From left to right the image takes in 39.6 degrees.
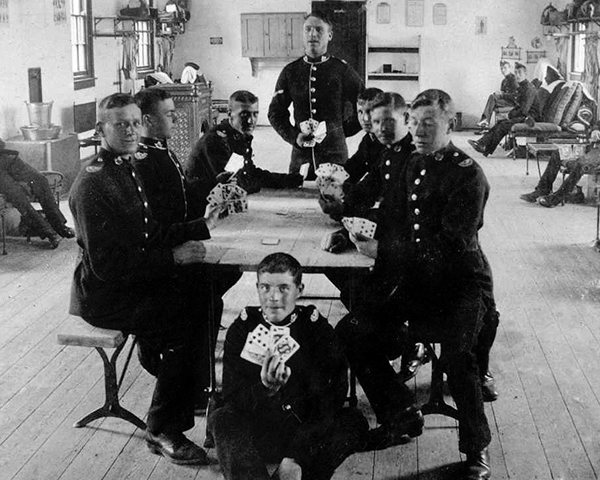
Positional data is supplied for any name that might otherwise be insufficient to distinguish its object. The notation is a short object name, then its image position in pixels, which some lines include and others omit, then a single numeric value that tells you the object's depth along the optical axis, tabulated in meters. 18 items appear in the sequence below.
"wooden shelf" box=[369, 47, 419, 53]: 15.36
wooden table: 3.27
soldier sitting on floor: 2.88
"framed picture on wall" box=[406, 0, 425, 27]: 15.28
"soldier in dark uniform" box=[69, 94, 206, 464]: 3.21
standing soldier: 5.38
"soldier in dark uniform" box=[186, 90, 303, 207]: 4.68
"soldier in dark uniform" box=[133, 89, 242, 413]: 3.57
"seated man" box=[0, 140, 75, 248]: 6.79
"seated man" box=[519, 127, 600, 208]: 8.05
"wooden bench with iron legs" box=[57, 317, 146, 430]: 3.24
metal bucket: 8.32
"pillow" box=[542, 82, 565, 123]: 11.48
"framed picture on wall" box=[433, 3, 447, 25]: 15.25
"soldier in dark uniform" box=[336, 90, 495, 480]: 3.19
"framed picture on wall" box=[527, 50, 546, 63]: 15.04
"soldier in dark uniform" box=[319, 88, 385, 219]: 4.50
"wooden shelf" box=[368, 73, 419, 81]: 15.40
